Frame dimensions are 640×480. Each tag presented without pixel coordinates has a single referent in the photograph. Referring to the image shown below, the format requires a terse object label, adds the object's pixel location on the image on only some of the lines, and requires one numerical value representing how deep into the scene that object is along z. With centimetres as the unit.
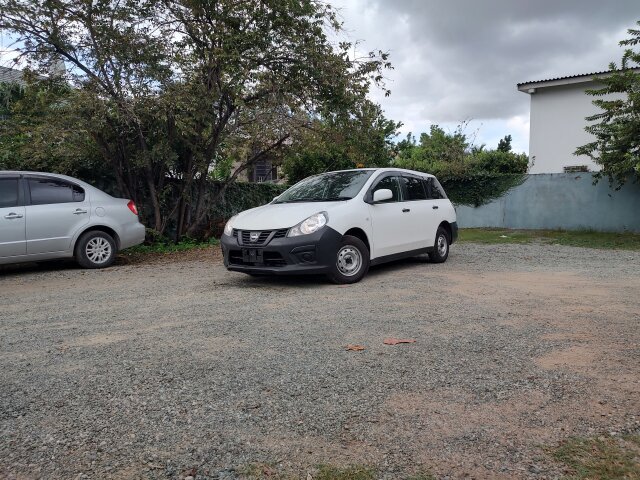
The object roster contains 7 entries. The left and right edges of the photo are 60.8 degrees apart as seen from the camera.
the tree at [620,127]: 1404
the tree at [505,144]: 4173
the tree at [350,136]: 1234
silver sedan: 859
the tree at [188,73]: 1041
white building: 2084
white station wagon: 705
